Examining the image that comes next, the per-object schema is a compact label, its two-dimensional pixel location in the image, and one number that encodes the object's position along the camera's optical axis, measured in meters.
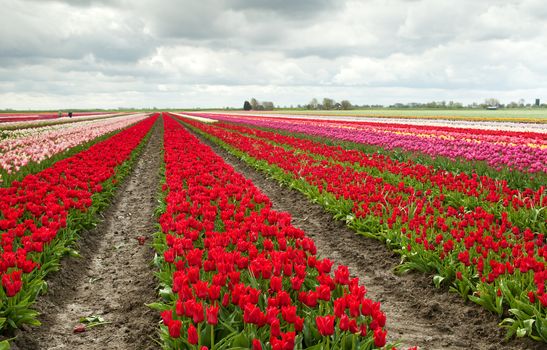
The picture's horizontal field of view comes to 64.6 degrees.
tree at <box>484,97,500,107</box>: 127.41
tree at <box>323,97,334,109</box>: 131.00
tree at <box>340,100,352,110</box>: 125.19
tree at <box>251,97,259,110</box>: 143.62
